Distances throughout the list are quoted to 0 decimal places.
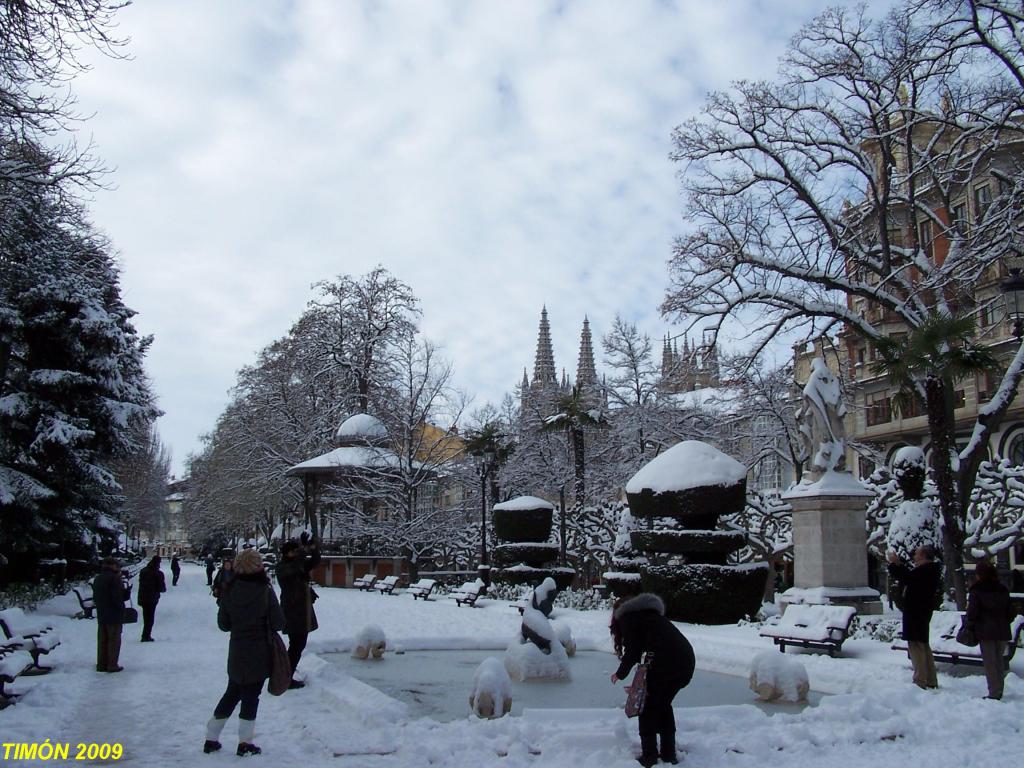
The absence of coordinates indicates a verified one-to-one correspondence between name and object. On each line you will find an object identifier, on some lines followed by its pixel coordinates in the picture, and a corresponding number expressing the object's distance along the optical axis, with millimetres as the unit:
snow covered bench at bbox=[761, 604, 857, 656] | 13586
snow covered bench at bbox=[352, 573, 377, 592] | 34688
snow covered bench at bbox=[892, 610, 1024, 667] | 11211
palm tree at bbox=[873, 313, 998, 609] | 16016
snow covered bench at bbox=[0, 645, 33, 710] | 9188
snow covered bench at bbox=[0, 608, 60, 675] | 11602
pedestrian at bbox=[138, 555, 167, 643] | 16797
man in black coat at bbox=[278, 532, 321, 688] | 10891
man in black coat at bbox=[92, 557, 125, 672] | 12539
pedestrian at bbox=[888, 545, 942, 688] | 10438
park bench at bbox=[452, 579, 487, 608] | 25641
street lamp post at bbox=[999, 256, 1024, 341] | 13633
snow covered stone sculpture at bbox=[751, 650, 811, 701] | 10477
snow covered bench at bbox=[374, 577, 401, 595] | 32500
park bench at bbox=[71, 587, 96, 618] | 19750
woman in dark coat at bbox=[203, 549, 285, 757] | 7453
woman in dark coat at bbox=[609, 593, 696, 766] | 7164
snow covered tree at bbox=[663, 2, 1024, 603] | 18453
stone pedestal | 17422
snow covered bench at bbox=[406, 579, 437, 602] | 28859
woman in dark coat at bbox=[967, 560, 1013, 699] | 9812
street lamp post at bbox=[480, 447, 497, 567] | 33500
